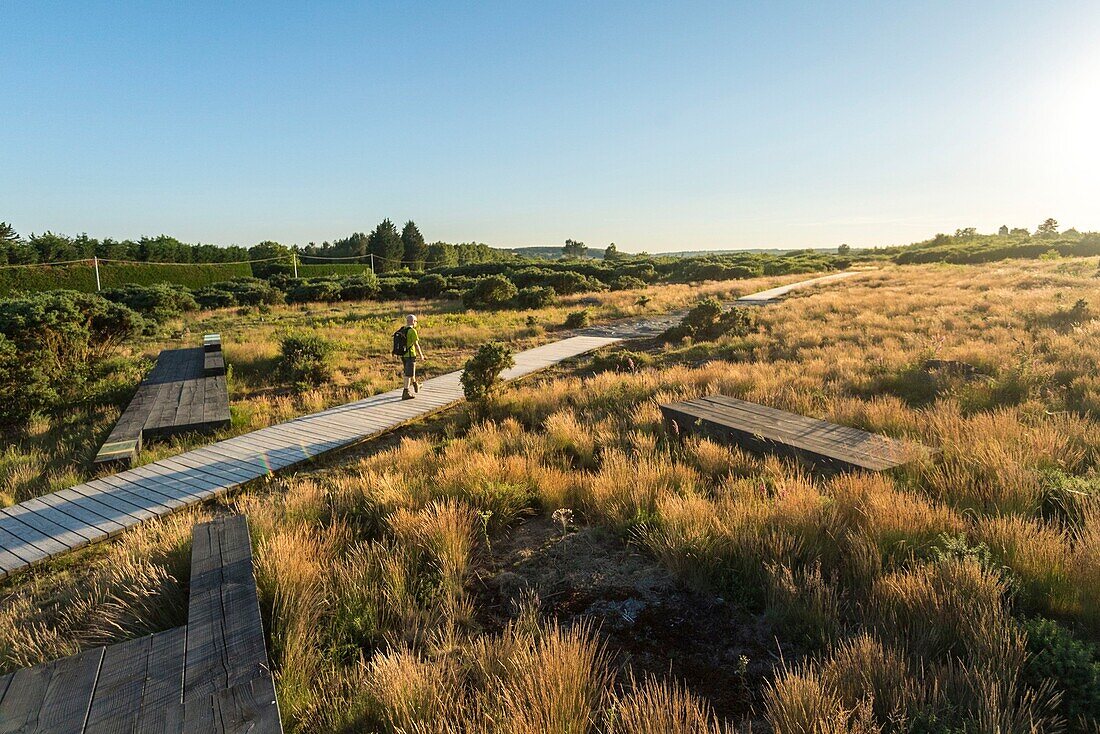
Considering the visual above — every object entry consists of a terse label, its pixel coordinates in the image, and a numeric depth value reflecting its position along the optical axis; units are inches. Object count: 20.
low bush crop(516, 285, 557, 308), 1112.2
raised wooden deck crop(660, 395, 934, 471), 189.5
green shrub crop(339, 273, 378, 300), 1466.5
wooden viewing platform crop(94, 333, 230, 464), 298.8
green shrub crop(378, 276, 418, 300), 1514.5
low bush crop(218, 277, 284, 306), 1418.1
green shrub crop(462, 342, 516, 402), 356.5
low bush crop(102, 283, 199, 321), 1085.5
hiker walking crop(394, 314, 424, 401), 393.1
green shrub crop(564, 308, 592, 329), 799.7
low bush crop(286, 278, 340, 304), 1416.1
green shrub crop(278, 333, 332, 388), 466.9
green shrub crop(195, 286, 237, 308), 1425.9
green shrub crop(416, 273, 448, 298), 1561.3
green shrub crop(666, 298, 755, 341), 631.8
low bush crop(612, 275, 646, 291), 1607.5
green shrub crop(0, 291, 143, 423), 371.2
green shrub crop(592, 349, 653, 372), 481.1
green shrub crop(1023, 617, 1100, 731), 83.1
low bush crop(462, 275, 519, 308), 1102.4
